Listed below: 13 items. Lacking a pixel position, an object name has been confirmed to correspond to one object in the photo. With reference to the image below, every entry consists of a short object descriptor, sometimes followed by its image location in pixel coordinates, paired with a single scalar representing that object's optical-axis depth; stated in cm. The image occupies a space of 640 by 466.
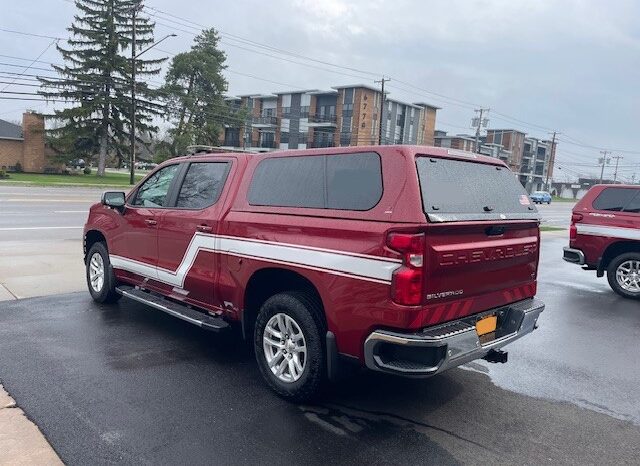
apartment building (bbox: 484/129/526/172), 8761
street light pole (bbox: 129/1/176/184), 3691
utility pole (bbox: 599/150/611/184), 9990
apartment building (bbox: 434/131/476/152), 7588
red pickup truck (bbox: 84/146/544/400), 340
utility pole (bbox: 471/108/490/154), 5717
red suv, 859
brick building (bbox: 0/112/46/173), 4488
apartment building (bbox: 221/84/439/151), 6300
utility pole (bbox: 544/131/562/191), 9081
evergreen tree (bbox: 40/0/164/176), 4631
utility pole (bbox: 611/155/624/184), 11058
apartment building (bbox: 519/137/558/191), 9500
